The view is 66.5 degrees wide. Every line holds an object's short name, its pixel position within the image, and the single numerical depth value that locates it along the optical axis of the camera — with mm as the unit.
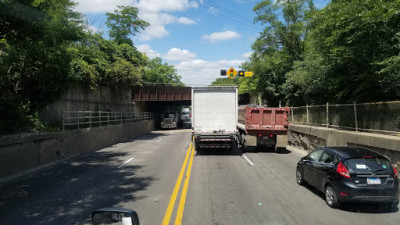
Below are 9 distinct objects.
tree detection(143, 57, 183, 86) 70712
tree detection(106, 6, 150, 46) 40281
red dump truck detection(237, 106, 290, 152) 16781
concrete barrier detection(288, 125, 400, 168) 10119
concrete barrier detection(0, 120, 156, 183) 10747
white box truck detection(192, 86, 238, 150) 15898
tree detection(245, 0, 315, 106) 31578
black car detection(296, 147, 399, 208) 6539
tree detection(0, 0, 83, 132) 9125
